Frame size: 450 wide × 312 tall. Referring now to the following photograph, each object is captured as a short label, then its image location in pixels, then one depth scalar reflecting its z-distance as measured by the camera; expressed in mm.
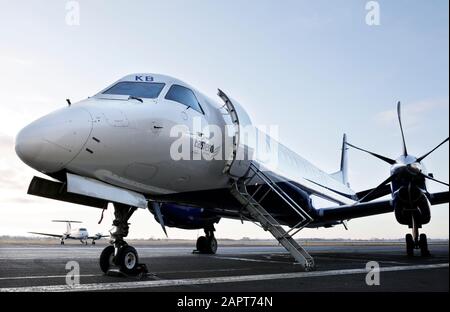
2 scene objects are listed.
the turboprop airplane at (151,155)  7266
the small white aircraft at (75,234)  50688
